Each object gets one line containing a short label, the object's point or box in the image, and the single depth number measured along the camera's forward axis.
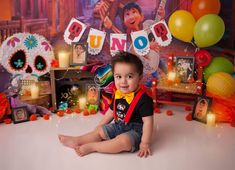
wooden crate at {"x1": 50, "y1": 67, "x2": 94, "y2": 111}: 2.87
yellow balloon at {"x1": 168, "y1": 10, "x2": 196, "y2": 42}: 2.72
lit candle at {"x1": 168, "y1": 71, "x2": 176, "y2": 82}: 2.92
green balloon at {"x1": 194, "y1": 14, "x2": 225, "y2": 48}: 2.56
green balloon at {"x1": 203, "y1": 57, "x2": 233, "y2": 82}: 2.70
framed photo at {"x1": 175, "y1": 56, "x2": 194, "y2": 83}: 2.92
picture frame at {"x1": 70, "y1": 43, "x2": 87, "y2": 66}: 3.00
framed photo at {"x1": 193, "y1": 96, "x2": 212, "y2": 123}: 2.58
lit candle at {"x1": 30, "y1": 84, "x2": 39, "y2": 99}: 2.81
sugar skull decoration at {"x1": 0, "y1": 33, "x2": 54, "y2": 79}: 3.06
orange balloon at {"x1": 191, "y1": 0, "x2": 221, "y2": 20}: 2.67
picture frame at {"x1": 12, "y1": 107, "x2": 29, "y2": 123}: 2.60
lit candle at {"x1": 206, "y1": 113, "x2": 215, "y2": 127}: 2.51
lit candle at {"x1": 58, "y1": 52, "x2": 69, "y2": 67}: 2.91
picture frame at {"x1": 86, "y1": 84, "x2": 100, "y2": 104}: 2.90
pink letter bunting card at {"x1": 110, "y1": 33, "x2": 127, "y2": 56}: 3.12
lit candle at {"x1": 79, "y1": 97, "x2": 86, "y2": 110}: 2.88
